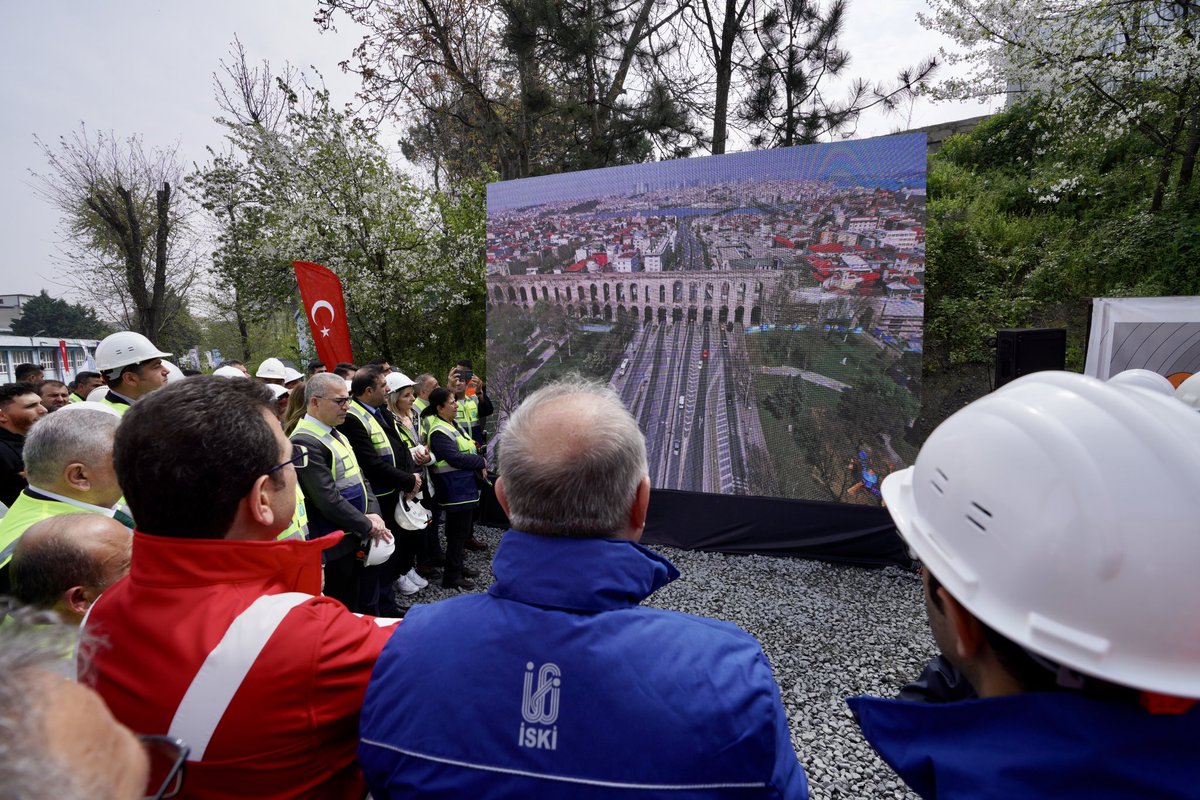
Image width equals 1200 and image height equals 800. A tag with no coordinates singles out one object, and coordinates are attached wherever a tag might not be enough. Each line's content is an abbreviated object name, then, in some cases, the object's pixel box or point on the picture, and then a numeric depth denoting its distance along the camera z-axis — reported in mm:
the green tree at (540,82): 8734
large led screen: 5301
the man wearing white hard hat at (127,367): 3490
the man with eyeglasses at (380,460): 4055
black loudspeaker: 4781
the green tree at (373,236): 11648
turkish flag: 6922
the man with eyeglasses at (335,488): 3156
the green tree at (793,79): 8461
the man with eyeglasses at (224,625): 987
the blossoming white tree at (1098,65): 6852
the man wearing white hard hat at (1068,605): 727
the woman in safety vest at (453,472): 4809
